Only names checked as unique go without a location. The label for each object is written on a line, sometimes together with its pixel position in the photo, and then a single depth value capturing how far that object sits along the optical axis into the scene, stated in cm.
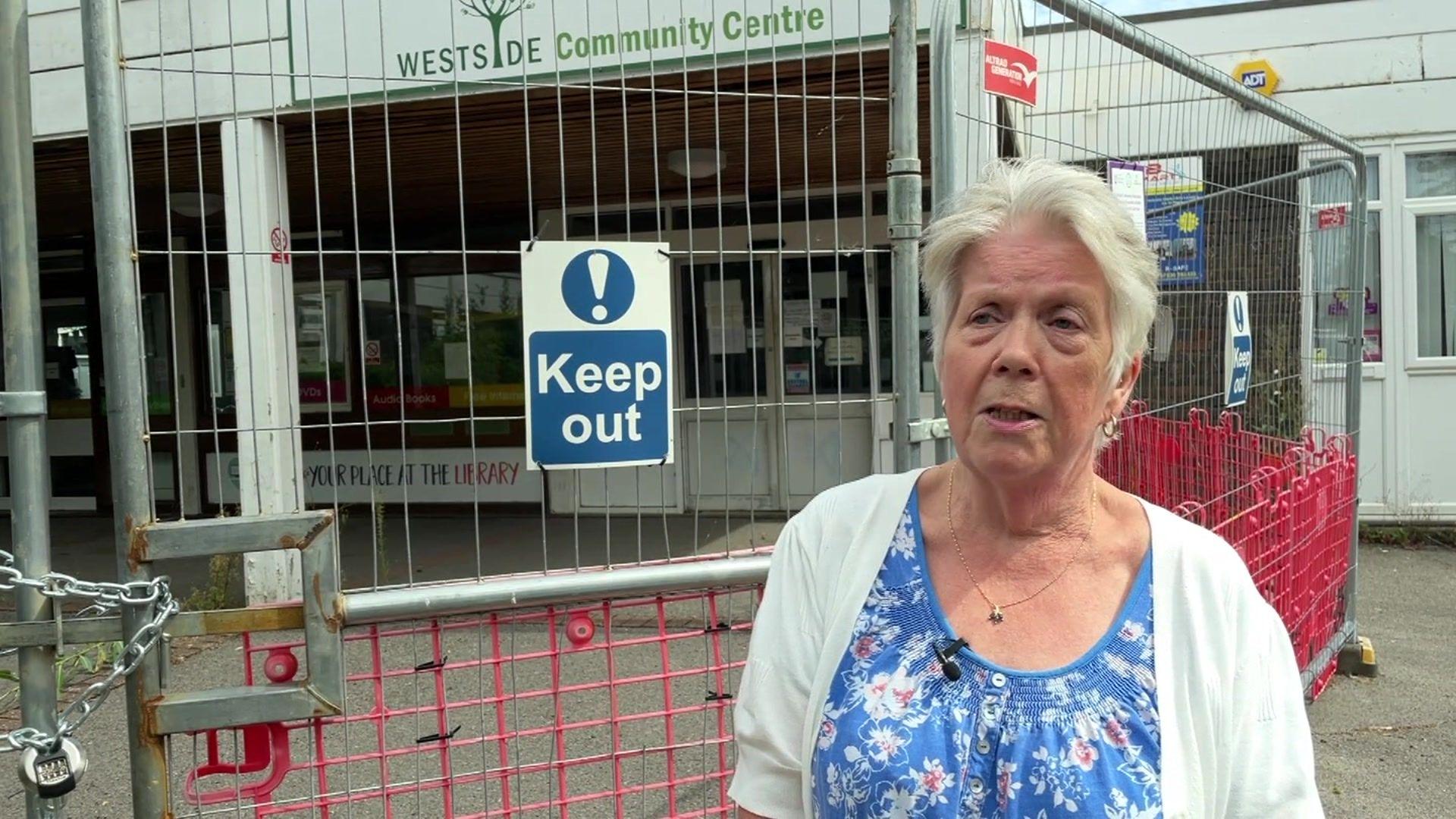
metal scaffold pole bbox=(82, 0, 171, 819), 215
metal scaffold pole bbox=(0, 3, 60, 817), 208
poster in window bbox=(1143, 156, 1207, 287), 393
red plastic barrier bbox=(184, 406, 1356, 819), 246
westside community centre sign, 549
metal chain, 207
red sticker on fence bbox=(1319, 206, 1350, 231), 540
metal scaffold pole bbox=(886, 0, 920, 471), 268
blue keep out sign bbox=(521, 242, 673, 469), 252
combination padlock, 209
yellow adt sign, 895
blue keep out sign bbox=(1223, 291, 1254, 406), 434
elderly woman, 152
